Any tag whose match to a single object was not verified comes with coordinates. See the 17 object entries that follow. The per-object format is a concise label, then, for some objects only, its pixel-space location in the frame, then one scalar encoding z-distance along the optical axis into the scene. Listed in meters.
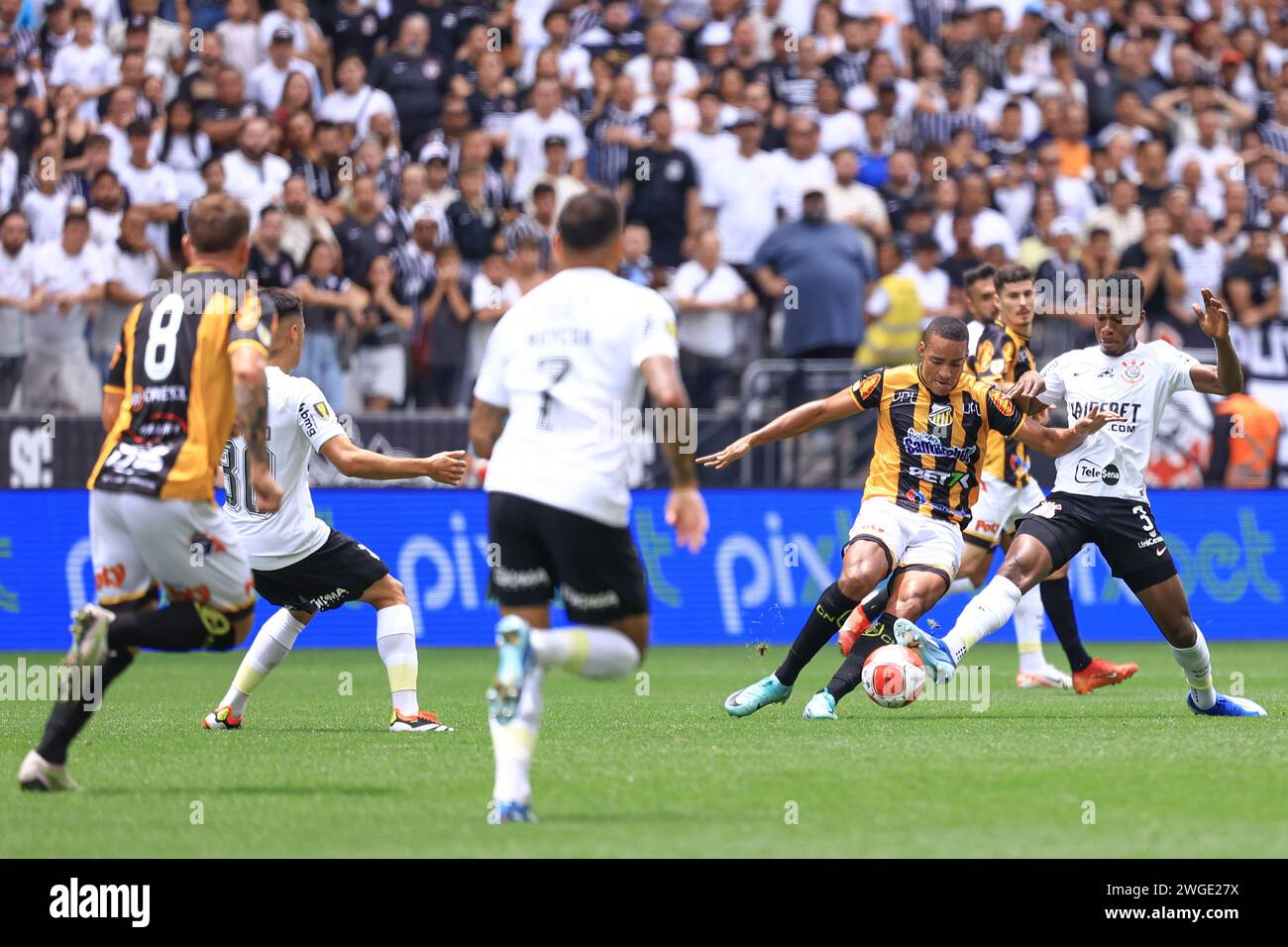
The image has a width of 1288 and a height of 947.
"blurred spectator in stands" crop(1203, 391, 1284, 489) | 19.22
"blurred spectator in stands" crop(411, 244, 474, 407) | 18.22
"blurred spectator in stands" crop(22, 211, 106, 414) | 17.34
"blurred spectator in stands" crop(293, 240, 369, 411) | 17.72
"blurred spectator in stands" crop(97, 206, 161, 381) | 17.53
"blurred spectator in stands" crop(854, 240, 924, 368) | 18.92
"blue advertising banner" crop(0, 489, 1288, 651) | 16.64
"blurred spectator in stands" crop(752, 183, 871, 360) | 18.77
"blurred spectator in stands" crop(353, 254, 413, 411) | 18.09
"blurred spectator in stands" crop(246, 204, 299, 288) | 17.64
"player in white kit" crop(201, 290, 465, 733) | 10.38
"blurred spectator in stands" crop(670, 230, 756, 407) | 18.80
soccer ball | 10.20
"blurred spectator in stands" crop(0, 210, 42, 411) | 17.28
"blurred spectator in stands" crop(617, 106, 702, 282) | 19.44
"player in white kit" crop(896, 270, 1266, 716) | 10.82
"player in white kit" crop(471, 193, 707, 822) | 7.02
